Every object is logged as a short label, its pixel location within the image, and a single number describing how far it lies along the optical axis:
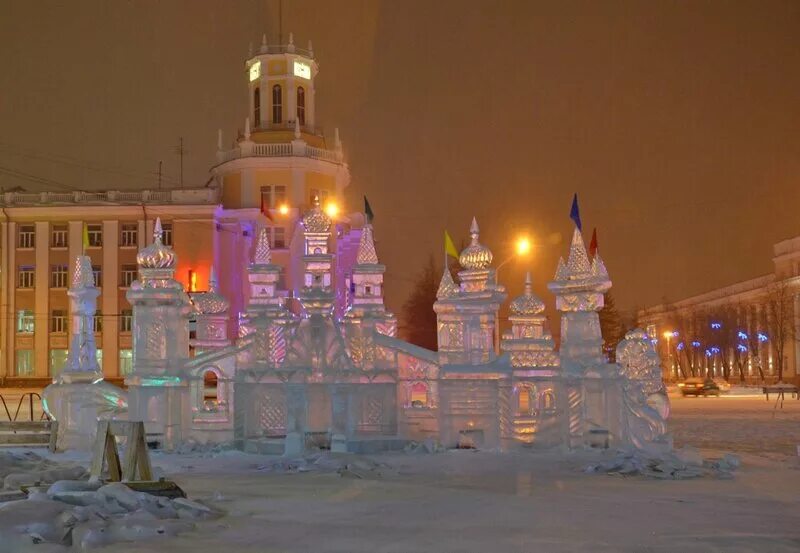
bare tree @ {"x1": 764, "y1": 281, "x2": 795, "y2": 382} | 76.81
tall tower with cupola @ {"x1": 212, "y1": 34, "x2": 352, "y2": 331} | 60.25
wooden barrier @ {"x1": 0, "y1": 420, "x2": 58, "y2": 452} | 20.70
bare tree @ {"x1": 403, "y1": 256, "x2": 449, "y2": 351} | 67.75
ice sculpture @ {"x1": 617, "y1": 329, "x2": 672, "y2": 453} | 19.09
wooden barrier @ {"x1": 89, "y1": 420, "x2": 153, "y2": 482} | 12.98
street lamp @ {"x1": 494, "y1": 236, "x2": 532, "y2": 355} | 38.12
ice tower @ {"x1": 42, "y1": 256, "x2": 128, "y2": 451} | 21.36
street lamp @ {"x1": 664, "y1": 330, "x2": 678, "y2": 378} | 100.31
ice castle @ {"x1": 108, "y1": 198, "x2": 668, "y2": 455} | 19.78
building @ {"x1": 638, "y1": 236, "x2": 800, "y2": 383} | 82.38
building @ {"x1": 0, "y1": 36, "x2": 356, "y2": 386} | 60.56
